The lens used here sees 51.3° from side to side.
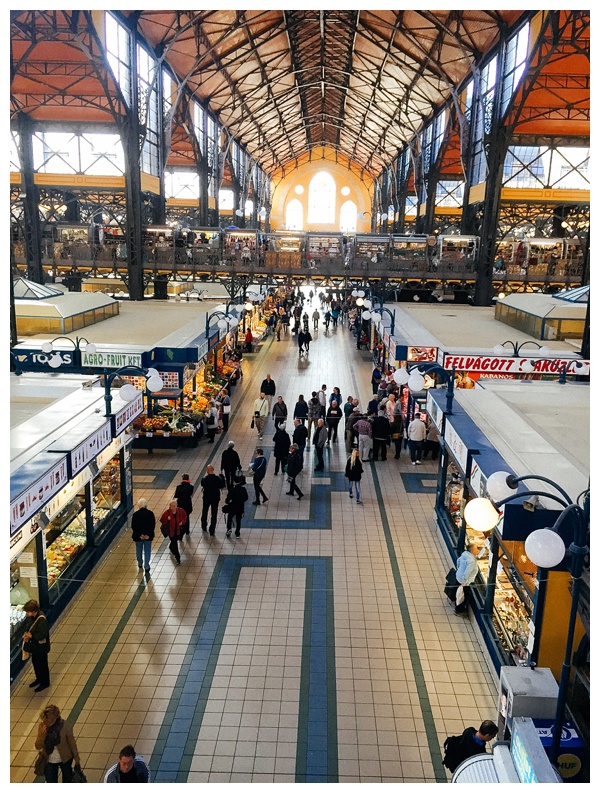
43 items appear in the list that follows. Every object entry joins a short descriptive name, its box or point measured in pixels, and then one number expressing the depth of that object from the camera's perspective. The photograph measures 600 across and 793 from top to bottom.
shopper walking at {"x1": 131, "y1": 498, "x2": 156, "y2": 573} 8.82
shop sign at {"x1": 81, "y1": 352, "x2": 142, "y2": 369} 13.61
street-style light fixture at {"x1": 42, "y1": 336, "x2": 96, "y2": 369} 11.55
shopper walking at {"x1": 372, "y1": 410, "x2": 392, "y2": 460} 14.24
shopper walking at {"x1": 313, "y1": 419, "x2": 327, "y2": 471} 13.80
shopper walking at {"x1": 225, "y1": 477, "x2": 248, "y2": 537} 10.05
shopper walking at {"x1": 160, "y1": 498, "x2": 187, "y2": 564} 9.24
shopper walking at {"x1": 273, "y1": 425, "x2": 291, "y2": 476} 12.95
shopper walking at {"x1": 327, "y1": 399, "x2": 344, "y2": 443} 15.12
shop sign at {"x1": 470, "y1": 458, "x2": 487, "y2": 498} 7.16
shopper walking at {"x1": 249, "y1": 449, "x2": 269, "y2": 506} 11.48
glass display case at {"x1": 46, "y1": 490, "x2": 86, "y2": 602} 8.22
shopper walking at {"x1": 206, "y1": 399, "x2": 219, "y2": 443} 15.42
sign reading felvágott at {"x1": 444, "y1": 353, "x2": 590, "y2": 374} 12.91
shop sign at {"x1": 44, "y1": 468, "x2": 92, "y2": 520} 7.74
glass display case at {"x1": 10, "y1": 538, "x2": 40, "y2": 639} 7.24
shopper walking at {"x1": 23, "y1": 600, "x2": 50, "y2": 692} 6.69
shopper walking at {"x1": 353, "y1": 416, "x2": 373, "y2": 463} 13.52
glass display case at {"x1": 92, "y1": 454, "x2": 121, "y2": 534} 9.74
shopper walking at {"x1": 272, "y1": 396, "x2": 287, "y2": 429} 14.68
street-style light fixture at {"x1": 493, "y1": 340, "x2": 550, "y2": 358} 12.18
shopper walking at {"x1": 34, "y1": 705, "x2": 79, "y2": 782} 5.32
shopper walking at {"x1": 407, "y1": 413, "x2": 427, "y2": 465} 13.93
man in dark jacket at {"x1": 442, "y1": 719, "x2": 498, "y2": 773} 5.37
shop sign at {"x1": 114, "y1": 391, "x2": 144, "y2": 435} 9.38
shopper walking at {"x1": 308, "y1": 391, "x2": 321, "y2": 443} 14.91
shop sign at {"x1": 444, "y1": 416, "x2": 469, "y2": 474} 8.10
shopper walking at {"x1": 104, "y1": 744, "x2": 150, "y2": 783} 4.77
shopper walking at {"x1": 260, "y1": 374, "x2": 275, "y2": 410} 17.10
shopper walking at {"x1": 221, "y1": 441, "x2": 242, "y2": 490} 11.55
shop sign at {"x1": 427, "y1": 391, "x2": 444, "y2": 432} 9.94
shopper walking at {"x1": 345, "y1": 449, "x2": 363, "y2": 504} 11.48
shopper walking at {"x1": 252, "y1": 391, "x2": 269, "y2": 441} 15.05
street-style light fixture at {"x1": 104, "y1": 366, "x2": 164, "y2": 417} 8.76
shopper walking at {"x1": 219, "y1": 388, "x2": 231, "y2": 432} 15.79
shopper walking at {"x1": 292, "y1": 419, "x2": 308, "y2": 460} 13.31
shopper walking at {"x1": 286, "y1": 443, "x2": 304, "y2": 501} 11.95
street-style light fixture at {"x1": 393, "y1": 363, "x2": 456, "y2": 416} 9.28
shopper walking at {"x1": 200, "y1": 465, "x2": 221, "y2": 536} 10.22
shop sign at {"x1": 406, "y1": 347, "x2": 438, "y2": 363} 14.65
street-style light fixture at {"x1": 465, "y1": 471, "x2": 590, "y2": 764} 4.02
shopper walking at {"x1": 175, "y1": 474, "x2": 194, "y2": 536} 9.93
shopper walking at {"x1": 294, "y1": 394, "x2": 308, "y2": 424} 14.97
